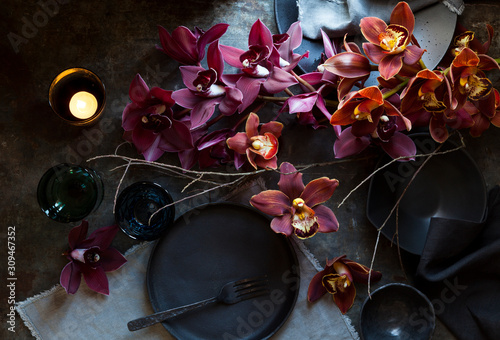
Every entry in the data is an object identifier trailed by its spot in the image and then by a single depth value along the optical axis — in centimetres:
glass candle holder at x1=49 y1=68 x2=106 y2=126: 96
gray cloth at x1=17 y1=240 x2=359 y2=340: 99
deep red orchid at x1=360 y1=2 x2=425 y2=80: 73
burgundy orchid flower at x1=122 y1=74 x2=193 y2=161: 86
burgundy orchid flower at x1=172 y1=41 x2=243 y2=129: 81
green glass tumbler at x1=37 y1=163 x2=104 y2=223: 96
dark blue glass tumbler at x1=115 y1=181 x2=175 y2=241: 96
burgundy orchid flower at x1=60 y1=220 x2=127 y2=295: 94
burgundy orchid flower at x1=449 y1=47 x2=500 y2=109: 71
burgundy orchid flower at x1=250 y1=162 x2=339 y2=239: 87
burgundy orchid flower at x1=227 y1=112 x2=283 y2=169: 84
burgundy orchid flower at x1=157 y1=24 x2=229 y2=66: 87
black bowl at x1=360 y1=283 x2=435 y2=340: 96
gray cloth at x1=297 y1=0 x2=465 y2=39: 93
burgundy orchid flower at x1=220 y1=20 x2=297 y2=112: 79
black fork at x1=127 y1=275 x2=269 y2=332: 98
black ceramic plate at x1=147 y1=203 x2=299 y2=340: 99
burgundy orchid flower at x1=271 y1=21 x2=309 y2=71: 85
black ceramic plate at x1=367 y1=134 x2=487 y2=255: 97
